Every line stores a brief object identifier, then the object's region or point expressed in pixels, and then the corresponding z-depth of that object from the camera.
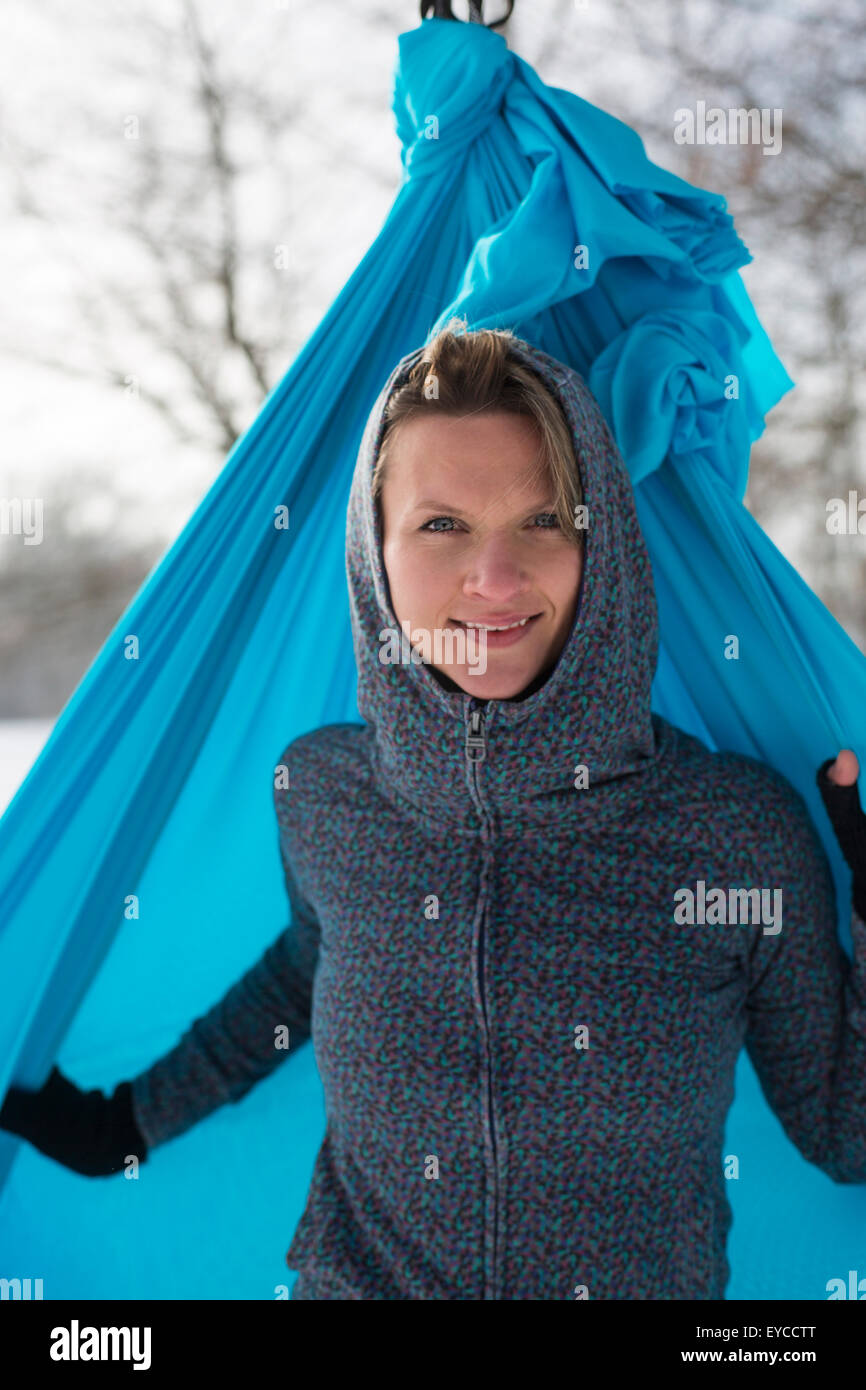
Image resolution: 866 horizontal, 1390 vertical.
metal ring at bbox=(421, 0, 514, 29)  1.15
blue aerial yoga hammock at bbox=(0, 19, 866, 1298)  1.08
